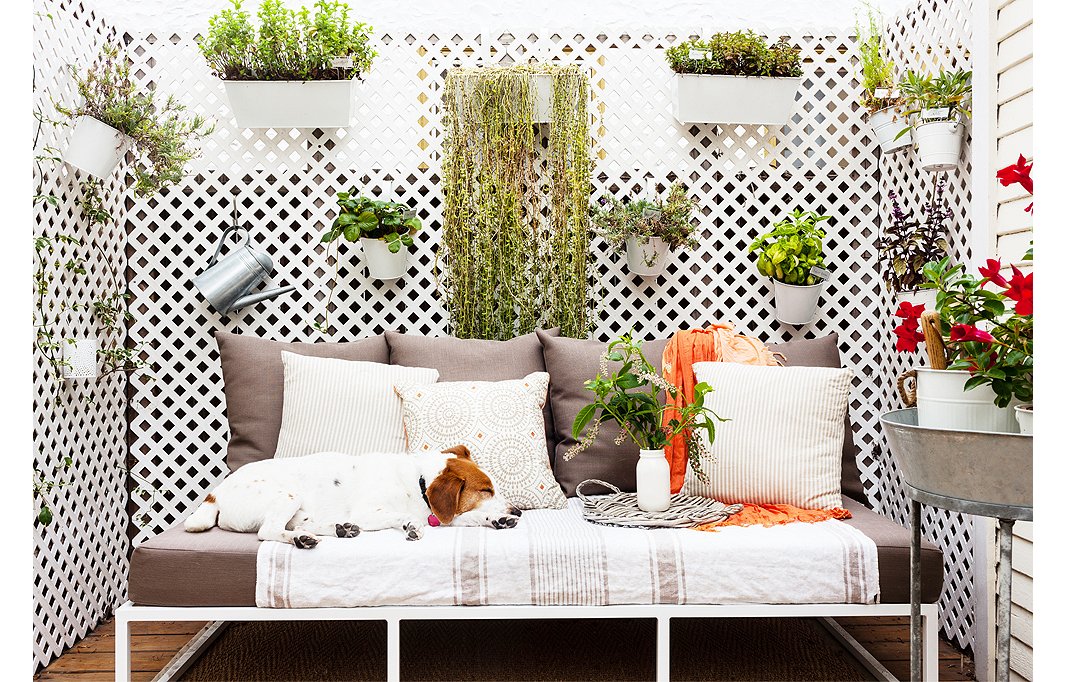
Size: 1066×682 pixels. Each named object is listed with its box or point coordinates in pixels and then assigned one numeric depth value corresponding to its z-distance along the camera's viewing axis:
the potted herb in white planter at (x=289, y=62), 3.10
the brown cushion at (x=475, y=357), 2.95
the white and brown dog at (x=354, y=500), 2.38
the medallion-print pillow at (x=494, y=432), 2.66
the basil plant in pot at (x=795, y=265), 3.22
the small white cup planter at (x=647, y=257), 3.23
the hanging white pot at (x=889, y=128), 3.08
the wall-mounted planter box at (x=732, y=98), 3.22
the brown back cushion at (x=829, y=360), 2.88
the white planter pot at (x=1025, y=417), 1.44
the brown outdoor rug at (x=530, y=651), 2.62
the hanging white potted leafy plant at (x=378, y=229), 3.19
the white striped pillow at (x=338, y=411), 2.78
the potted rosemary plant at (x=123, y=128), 2.81
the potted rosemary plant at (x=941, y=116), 2.77
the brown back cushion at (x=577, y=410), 2.87
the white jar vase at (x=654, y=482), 2.49
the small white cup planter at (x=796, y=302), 3.24
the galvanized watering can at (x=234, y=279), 3.22
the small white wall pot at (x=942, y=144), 2.79
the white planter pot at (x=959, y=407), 1.57
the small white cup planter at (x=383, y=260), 3.23
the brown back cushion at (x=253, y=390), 2.89
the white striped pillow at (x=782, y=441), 2.56
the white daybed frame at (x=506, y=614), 2.21
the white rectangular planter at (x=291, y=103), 3.17
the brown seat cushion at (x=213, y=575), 2.23
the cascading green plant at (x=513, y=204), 3.24
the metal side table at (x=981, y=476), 1.43
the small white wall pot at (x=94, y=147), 2.80
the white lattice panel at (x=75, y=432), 2.71
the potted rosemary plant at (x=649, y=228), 3.21
